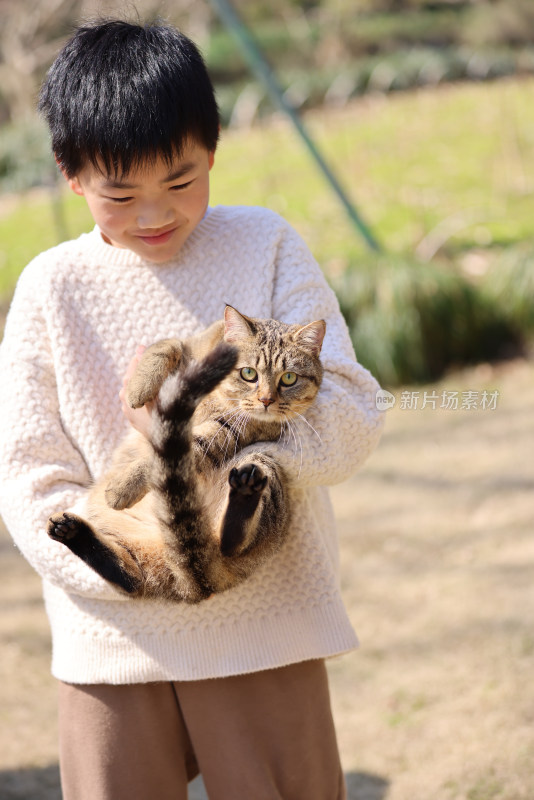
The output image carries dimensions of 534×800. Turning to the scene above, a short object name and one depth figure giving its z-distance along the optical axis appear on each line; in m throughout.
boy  3.01
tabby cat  2.94
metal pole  6.31
